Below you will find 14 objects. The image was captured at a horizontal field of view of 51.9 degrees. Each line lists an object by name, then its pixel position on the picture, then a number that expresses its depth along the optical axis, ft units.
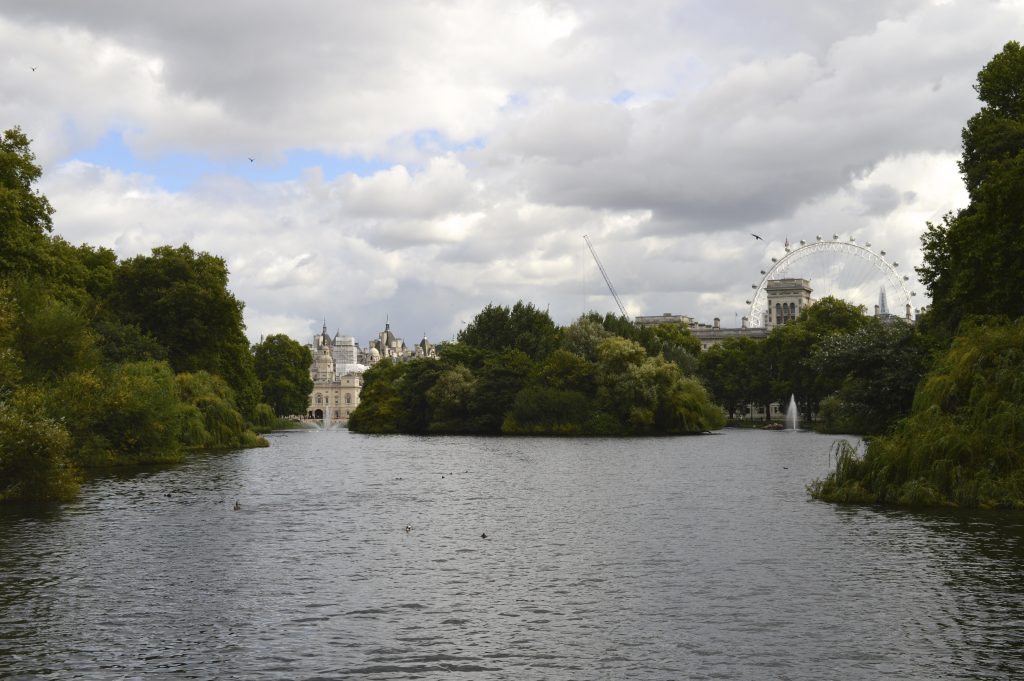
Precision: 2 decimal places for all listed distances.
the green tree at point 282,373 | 578.66
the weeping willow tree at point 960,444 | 117.70
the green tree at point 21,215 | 189.47
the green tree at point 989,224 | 143.54
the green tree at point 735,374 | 505.66
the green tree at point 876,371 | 225.97
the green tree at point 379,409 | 426.10
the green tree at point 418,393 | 405.39
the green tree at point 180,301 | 282.77
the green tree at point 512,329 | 426.88
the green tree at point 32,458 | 117.51
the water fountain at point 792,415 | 465.06
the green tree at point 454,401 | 384.68
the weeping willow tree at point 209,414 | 234.44
